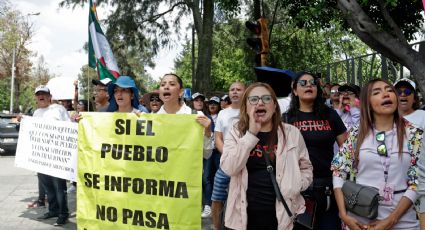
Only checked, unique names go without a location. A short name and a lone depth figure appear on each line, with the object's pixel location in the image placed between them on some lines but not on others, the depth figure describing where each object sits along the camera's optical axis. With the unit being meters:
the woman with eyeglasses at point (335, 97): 6.64
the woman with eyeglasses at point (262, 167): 3.00
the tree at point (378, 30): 7.92
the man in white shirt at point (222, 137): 4.52
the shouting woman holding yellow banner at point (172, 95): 4.29
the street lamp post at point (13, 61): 36.22
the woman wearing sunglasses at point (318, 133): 3.60
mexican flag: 6.84
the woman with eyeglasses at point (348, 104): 5.77
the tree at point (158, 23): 15.55
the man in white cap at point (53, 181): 6.28
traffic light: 8.18
